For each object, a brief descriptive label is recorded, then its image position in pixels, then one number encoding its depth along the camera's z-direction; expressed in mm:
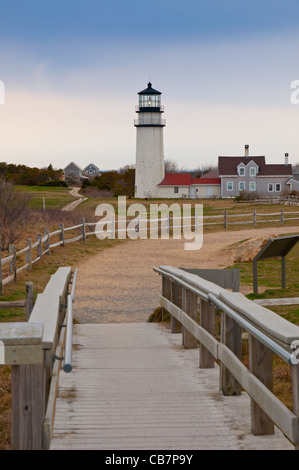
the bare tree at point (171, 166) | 138900
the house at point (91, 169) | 162500
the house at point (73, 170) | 137388
